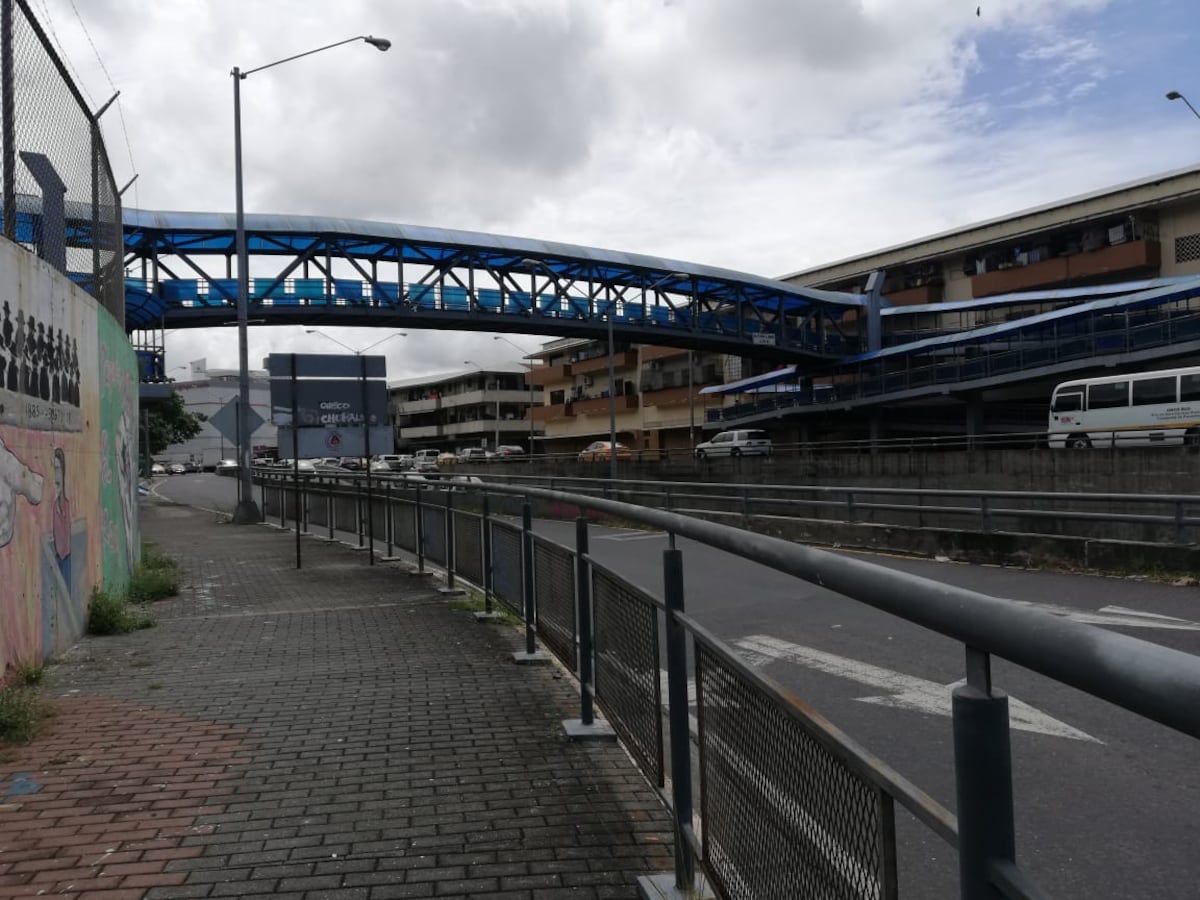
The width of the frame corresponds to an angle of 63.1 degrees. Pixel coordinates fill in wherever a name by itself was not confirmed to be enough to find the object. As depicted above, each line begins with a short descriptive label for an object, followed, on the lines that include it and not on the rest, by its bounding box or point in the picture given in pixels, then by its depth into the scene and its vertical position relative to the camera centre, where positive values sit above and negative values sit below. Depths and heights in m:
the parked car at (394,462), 59.33 +0.20
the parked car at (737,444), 46.72 +0.49
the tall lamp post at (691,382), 49.72 +4.77
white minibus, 29.28 +1.06
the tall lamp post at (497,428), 96.06 +3.37
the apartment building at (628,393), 69.75 +5.06
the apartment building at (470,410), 100.25 +5.79
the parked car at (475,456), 62.31 +0.48
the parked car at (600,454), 50.49 +0.27
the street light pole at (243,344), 22.84 +3.12
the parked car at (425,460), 60.73 +0.29
